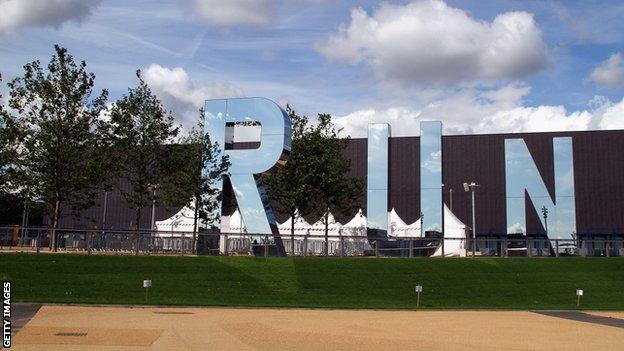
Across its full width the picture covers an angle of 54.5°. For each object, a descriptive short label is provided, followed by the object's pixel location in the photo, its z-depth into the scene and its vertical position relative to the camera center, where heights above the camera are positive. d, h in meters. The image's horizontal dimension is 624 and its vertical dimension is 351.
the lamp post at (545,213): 60.41 +3.49
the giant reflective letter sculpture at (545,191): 61.03 +5.84
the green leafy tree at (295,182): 41.92 +4.19
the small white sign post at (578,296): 26.88 -2.22
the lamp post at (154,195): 40.33 +2.91
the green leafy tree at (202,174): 39.47 +4.34
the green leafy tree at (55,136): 34.16 +5.69
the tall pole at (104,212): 71.19 +3.12
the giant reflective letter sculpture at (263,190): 36.22 +3.12
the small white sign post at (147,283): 23.73 -1.73
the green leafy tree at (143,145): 38.53 +6.05
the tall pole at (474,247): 36.66 -0.01
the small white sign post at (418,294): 25.61 -2.11
